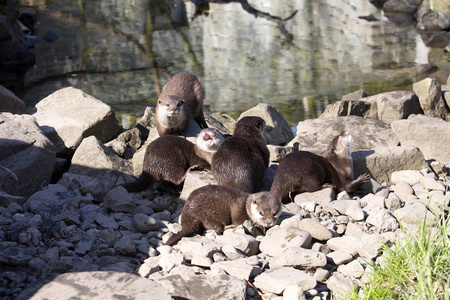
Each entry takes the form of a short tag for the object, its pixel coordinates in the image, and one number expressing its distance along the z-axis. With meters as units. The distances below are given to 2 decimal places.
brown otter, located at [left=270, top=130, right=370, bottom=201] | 10.30
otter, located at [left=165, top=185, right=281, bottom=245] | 8.97
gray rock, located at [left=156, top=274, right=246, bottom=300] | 6.96
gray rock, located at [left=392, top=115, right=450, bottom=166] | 12.07
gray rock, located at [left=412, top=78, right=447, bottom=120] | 14.77
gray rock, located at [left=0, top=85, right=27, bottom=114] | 13.55
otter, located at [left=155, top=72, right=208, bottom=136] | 12.95
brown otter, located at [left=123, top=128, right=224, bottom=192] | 11.16
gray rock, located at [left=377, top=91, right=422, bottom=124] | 14.08
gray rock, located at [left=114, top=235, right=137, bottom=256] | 8.31
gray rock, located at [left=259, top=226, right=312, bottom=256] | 8.29
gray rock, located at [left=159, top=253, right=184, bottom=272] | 7.86
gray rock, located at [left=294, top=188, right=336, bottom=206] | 10.14
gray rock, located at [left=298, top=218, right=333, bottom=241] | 8.66
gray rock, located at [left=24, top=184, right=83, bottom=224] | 8.88
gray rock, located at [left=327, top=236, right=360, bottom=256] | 8.23
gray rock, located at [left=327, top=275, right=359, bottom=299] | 7.19
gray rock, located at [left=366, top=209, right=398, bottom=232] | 8.91
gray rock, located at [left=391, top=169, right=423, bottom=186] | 10.84
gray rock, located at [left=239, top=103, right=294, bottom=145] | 13.80
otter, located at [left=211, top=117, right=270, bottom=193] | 10.25
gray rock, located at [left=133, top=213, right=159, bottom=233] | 9.21
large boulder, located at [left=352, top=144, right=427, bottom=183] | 11.20
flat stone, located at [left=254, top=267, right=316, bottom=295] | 7.25
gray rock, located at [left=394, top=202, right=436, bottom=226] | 8.76
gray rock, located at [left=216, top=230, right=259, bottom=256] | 8.38
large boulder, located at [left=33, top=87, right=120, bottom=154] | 13.09
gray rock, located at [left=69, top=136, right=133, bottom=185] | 11.62
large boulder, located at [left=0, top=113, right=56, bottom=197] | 10.35
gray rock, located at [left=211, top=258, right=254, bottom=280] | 7.51
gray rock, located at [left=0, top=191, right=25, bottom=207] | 9.27
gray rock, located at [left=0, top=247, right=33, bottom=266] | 7.47
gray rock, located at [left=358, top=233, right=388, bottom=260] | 8.00
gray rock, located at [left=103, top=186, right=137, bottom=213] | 9.97
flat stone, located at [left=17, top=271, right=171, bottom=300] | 6.51
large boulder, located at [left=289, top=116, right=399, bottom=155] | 12.53
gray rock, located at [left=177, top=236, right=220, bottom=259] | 8.16
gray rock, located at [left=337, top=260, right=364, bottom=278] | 7.63
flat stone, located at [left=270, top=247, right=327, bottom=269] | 7.74
